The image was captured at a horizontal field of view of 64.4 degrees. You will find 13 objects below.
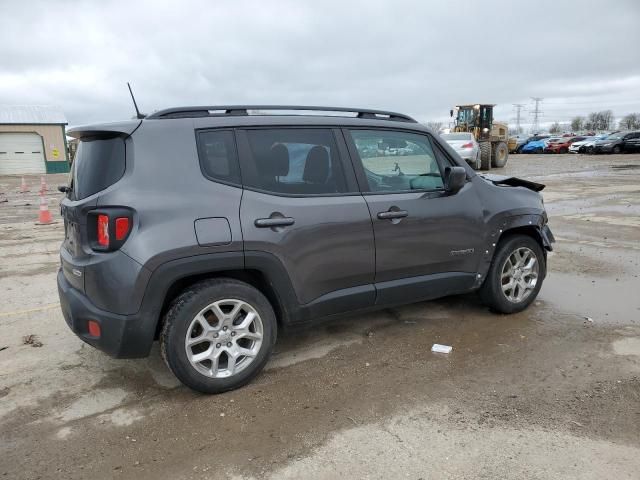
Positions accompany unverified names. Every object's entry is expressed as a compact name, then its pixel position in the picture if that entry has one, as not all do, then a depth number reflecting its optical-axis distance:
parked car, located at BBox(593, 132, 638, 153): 37.34
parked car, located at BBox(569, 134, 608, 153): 39.84
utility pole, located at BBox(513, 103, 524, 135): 117.32
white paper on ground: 3.96
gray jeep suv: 3.04
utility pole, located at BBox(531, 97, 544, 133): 126.14
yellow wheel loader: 25.61
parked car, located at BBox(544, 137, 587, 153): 43.69
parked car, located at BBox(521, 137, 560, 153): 45.09
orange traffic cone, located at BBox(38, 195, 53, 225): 10.83
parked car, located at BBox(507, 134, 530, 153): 37.41
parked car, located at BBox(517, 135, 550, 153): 47.28
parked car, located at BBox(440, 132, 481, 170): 20.95
